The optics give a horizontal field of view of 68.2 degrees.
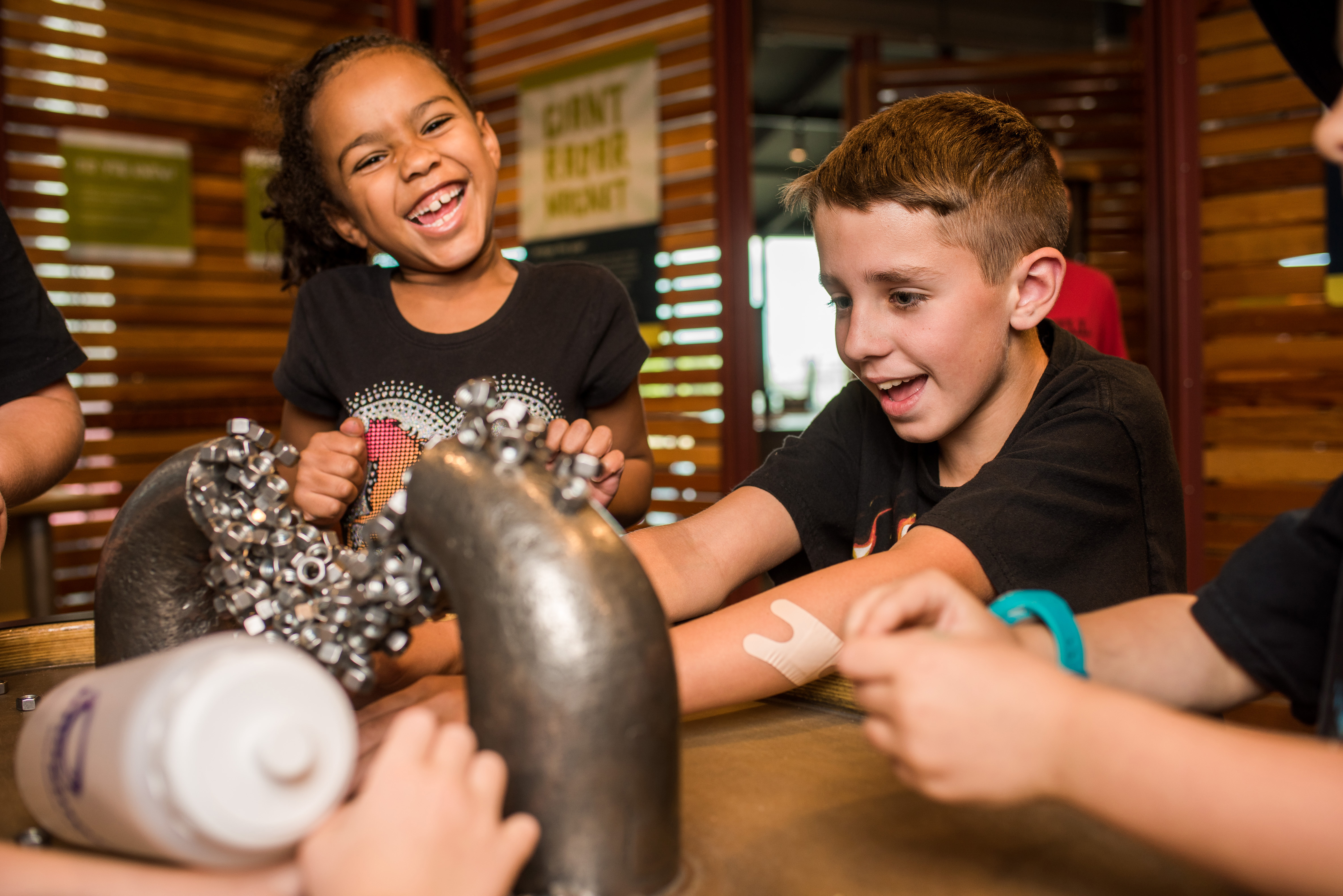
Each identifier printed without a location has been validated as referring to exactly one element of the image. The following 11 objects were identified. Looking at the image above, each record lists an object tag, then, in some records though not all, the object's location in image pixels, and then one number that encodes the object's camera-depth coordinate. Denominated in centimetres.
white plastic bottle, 37
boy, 85
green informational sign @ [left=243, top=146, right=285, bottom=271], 396
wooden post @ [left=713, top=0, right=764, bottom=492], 343
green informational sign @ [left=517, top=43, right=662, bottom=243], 364
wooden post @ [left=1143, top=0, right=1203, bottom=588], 303
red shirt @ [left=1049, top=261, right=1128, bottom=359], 259
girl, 142
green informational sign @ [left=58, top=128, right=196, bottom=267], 362
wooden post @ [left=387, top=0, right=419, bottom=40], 400
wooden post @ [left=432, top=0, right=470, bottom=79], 421
